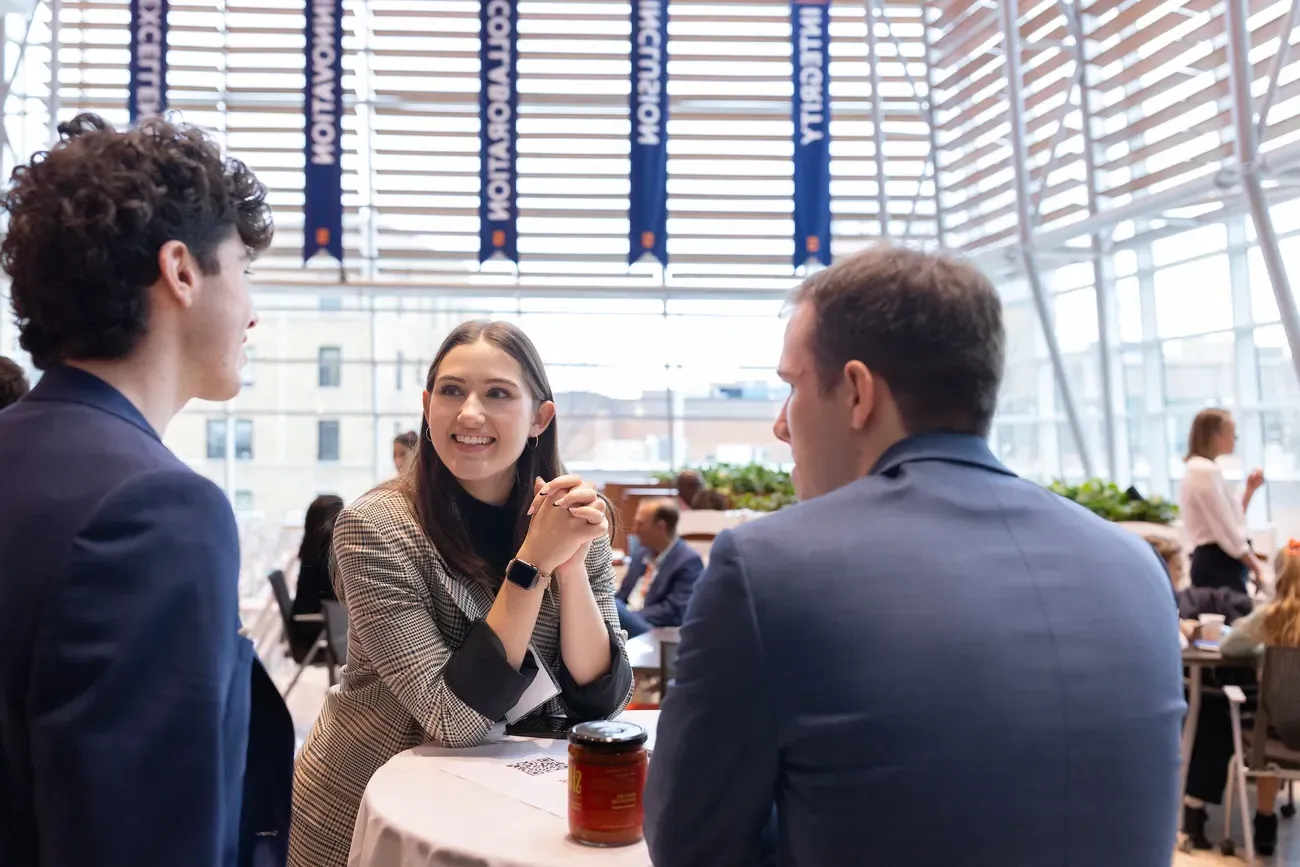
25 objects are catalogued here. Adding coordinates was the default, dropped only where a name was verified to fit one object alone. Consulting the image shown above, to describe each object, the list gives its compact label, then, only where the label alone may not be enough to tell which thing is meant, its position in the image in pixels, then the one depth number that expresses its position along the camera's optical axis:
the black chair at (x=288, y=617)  6.32
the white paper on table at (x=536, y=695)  2.06
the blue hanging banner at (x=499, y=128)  12.55
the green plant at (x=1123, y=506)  8.73
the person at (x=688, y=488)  9.72
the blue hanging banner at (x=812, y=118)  12.26
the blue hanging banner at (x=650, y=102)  12.49
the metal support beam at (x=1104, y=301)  11.80
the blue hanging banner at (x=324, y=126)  12.15
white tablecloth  1.61
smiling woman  1.97
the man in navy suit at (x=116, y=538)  0.94
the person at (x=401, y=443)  6.48
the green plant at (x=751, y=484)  11.65
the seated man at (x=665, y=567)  5.74
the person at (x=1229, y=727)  4.61
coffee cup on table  5.04
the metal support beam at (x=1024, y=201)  12.17
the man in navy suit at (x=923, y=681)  1.11
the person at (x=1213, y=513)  6.36
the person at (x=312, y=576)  5.94
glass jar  1.61
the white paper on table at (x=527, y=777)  1.82
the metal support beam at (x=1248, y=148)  8.33
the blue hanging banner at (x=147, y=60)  11.97
